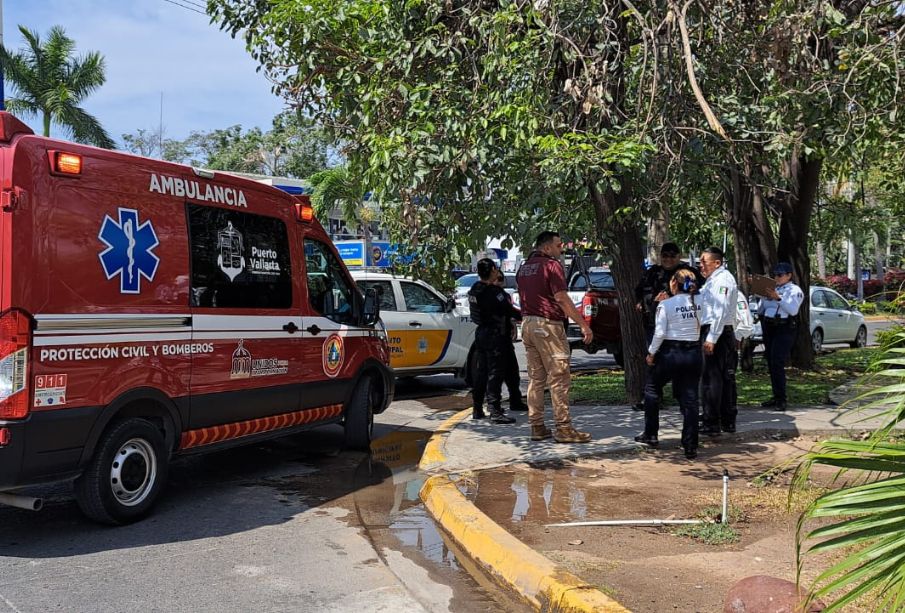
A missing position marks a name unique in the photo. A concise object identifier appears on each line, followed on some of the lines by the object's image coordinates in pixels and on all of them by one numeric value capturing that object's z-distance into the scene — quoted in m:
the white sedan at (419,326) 11.75
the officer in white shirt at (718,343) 8.20
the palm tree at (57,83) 26.70
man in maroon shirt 7.89
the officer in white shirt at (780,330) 9.70
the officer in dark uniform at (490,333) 9.41
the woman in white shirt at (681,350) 7.37
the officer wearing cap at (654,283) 8.78
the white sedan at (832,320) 19.67
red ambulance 4.97
